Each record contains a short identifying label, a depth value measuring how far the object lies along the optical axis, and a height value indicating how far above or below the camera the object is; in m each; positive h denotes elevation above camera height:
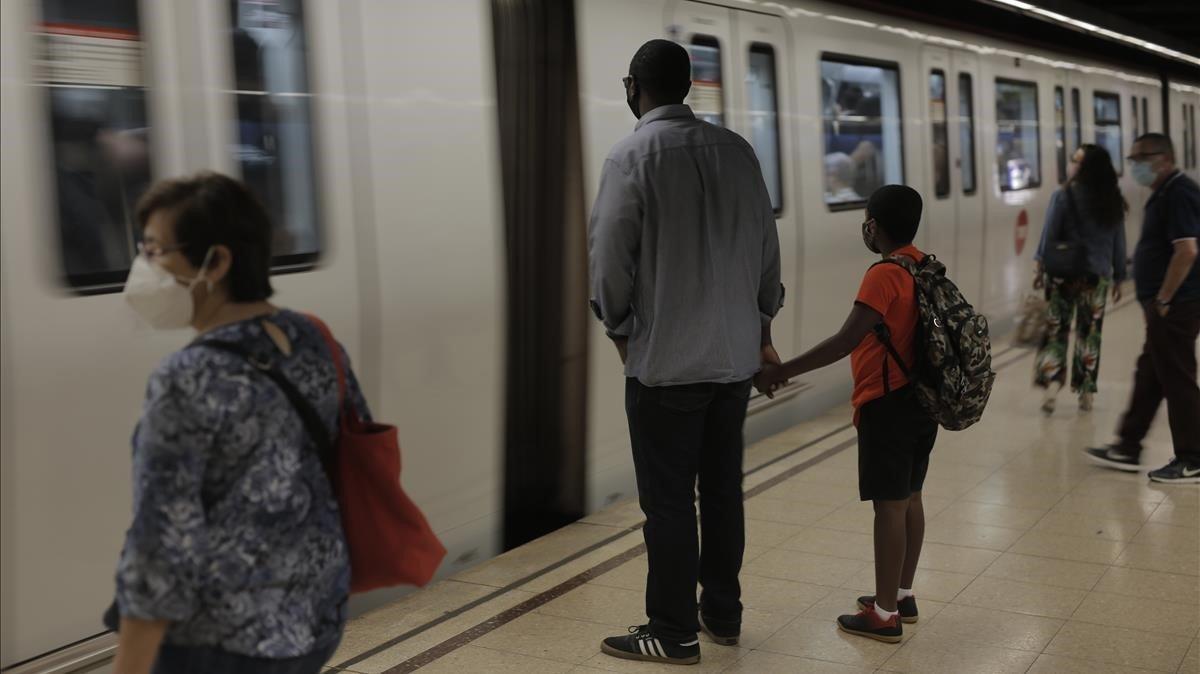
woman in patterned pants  7.79 -0.36
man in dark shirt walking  6.30 -0.38
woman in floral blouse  2.04 -0.33
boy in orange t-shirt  4.10 -0.48
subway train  3.30 +0.18
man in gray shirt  3.85 -0.18
